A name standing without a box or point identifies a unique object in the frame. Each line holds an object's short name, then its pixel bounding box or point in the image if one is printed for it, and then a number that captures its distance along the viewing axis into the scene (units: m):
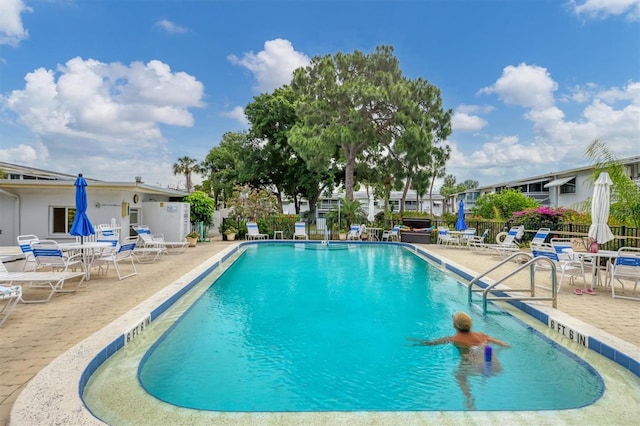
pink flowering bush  14.67
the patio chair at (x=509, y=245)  11.68
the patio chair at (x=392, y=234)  18.24
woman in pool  4.08
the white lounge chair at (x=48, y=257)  6.74
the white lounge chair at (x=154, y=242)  12.21
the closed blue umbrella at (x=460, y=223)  15.91
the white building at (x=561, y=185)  21.86
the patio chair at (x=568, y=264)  6.94
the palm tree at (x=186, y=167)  50.84
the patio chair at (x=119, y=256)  7.78
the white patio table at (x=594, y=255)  6.65
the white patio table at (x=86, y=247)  7.58
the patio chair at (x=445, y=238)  15.48
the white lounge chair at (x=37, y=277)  5.68
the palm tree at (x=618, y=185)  9.42
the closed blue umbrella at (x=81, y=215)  7.97
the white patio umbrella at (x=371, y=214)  19.92
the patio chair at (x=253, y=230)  18.56
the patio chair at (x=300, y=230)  19.00
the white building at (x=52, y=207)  13.32
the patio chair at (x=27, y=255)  7.22
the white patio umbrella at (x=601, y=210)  7.34
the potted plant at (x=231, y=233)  18.77
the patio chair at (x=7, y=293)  4.49
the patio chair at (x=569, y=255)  7.07
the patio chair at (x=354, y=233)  18.55
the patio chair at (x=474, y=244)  14.09
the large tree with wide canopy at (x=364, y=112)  21.94
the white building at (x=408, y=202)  53.20
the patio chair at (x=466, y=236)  15.59
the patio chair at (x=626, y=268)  6.17
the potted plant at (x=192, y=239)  15.71
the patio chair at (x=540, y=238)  10.55
